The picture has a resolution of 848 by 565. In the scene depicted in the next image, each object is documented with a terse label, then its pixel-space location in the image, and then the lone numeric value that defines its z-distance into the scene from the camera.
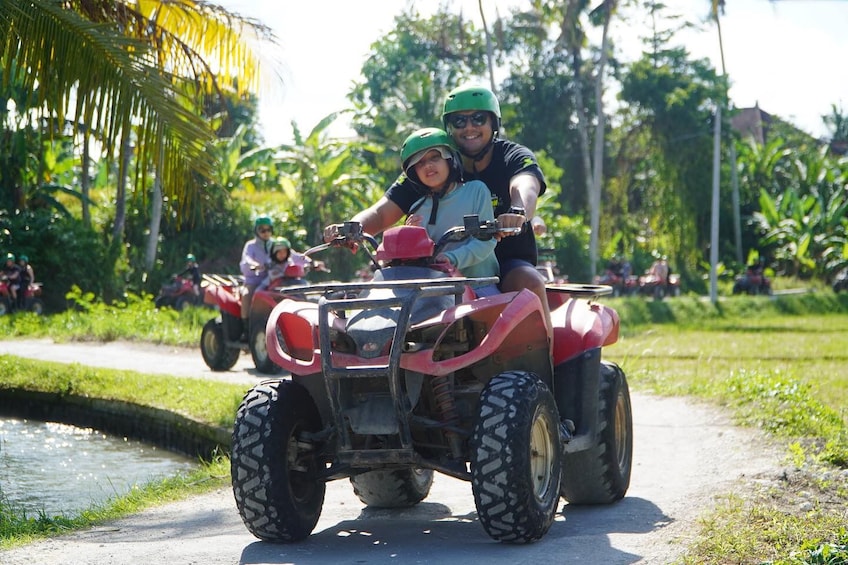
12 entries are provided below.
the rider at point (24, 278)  24.59
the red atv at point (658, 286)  37.09
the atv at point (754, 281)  37.41
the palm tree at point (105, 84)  9.44
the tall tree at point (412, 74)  41.25
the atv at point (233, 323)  14.56
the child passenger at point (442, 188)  6.06
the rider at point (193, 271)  28.37
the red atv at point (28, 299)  24.24
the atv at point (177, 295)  27.36
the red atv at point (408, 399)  5.11
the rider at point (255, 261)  14.80
